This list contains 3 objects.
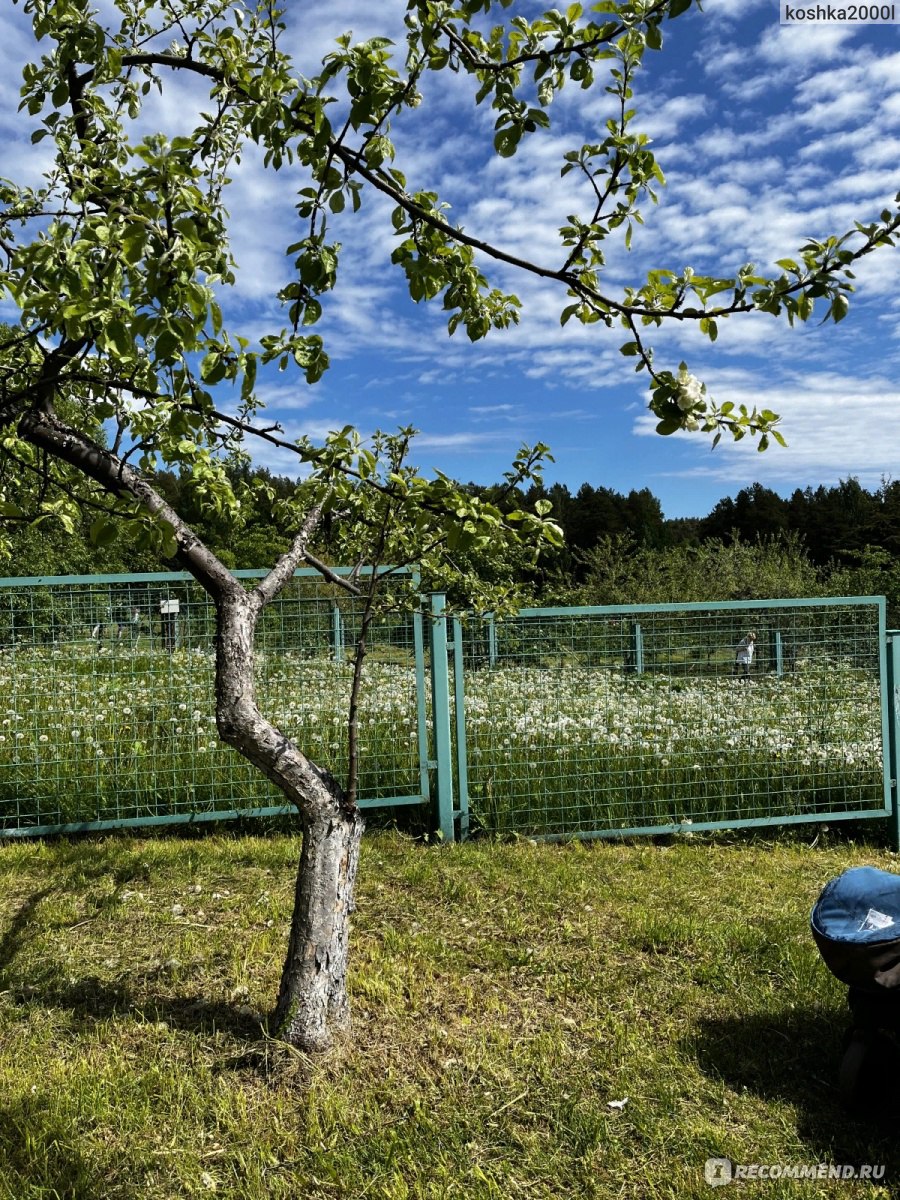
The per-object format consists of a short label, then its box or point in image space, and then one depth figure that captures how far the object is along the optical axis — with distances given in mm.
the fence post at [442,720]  5324
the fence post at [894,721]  5703
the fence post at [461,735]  5355
